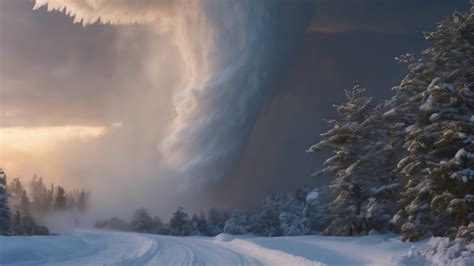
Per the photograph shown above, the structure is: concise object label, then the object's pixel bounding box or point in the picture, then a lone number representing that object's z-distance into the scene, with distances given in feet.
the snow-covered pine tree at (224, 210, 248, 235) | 257.55
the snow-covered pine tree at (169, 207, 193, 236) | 263.49
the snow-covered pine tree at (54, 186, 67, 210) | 436.35
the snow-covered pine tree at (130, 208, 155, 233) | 311.27
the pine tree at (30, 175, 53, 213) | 490.08
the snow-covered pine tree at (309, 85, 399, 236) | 102.47
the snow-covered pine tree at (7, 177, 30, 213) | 347.56
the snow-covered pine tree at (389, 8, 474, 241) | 64.80
